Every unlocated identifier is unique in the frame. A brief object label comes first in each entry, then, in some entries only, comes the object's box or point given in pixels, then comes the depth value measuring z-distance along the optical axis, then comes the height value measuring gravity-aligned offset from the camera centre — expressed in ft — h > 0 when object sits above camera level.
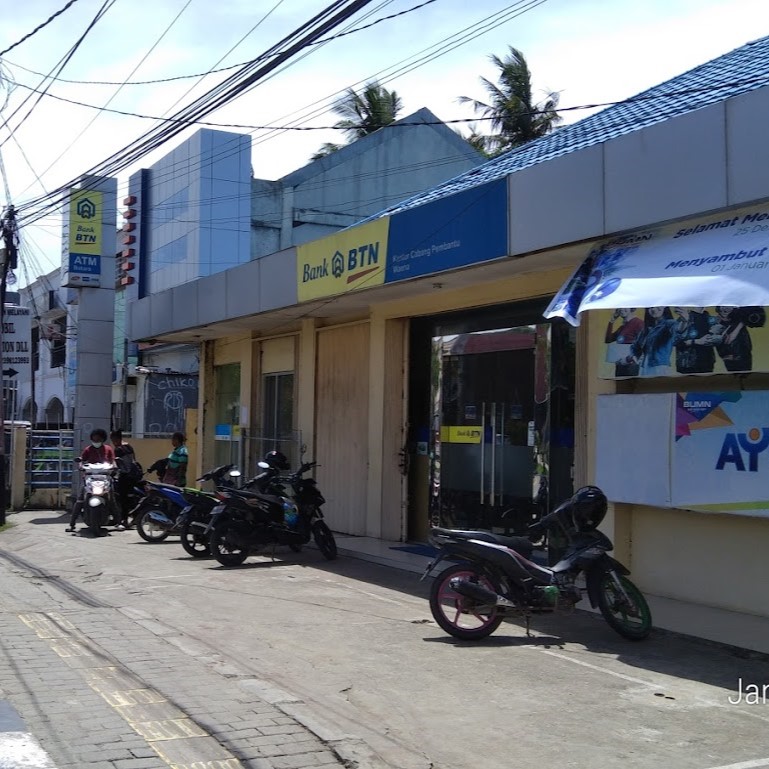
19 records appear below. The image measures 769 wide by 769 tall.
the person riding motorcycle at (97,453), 50.55 -1.89
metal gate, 62.23 -2.87
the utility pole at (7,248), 57.94 +10.84
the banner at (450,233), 33.40 +7.39
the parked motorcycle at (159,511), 45.91 -4.55
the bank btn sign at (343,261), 40.42 +7.49
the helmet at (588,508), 26.11 -2.22
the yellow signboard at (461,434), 41.39 -0.35
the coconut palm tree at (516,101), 105.40 +37.04
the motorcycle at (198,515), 40.54 -4.17
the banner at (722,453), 27.22 -0.66
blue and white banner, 24.25 +4.61
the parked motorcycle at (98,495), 47.73 -3.98
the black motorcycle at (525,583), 25.22 -4.26
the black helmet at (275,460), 40.73 -1.67
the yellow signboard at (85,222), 62.18 +13.13
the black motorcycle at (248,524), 37.91 -4.24
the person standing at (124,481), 50.98 -3.41
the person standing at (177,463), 53.31 -2.48
